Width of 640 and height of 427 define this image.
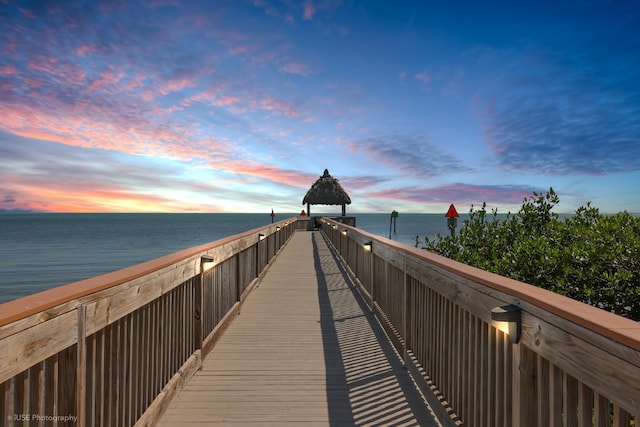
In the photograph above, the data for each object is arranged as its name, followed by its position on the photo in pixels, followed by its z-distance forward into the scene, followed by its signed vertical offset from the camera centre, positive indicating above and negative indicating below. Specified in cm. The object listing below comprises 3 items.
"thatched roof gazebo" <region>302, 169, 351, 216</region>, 3644 +228
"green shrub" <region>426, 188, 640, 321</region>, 483 -61
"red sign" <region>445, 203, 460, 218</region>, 1075 +14
